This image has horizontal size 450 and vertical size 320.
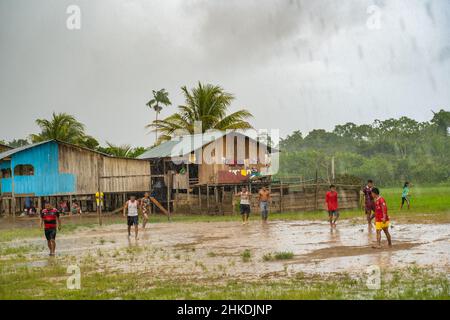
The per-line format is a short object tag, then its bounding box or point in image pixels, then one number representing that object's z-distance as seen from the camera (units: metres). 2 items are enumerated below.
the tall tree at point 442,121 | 77.81
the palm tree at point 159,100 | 59.47
